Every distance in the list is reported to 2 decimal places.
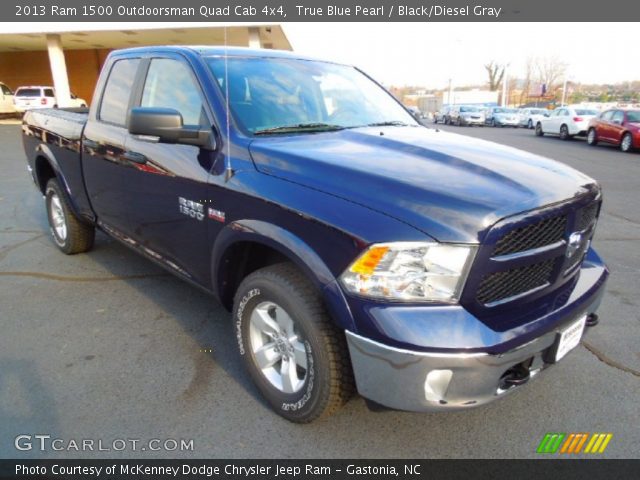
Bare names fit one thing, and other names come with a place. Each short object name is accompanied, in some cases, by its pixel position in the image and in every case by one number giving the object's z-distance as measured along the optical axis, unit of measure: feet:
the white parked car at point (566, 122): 69.69
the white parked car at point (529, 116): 100.68
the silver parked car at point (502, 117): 107.55
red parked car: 52.80
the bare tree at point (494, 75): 257.03
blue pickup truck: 6.30
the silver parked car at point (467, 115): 109.91
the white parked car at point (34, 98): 78.54
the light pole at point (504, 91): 155.20
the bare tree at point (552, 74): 230.77
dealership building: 72.49
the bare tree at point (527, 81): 237.78
